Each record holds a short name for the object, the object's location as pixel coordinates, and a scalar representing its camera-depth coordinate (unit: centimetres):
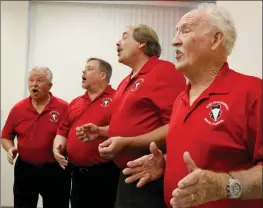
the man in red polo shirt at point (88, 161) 219
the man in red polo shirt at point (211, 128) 84
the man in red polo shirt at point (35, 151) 222
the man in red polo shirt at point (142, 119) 139
